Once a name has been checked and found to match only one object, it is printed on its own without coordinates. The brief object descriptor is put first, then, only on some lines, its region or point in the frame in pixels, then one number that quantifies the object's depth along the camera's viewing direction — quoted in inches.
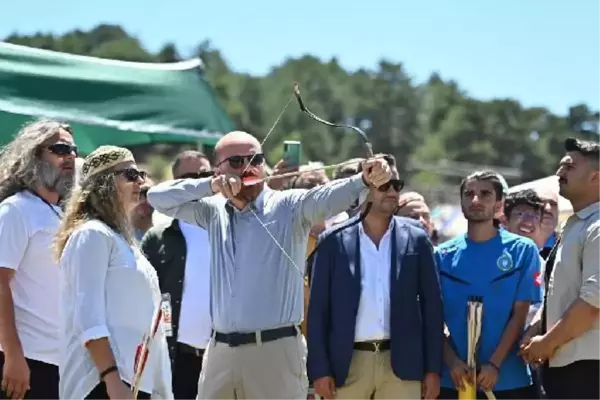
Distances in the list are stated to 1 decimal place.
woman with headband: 280.8
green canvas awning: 499.5
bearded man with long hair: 320.4
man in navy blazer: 379.4
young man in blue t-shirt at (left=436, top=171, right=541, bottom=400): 391.7
